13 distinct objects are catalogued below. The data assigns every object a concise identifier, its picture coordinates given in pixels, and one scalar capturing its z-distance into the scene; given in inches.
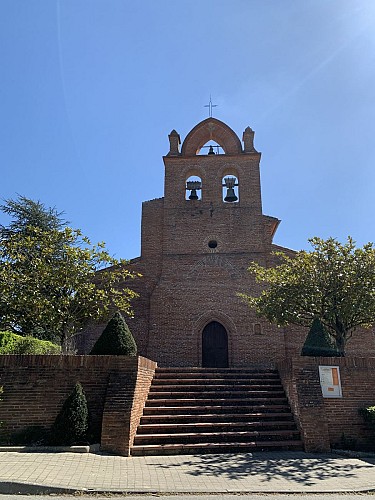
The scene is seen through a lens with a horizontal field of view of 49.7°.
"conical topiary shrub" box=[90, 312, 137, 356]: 429.1
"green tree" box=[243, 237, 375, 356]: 497.0
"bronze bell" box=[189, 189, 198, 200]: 872.9
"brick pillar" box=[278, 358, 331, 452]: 376.5
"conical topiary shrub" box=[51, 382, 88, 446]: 347.3
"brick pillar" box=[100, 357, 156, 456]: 348.8
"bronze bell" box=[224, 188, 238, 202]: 852.7
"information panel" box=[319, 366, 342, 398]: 414.6
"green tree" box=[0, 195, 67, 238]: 1032.8
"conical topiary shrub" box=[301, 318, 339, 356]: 464.8
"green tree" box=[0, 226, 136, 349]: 545.6
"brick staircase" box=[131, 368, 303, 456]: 370.9
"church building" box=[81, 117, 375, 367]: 753.6
